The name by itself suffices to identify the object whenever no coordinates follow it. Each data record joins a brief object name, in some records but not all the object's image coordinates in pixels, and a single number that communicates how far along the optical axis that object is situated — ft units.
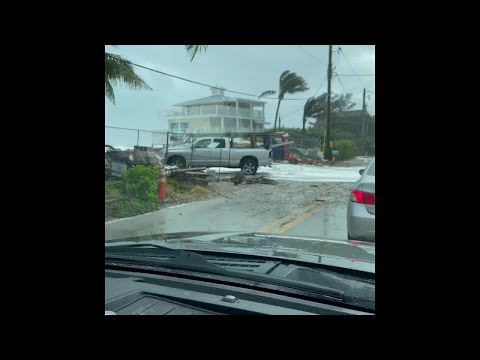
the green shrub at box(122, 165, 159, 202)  33.42
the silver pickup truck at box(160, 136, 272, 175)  52.10
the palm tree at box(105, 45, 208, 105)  22.91
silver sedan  15.76
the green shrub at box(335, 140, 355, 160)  77.75
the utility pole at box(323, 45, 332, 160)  78.59
